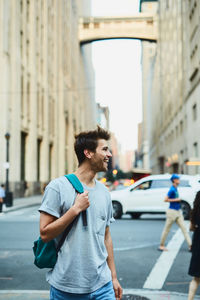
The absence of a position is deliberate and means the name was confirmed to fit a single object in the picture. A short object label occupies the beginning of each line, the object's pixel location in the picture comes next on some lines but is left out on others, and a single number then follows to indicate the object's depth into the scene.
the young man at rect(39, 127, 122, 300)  3.00
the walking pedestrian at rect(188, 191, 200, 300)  5.47
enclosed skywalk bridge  71.19
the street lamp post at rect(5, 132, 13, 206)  25.23
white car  18.34
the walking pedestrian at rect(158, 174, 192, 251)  10.30
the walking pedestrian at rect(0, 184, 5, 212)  19.64
